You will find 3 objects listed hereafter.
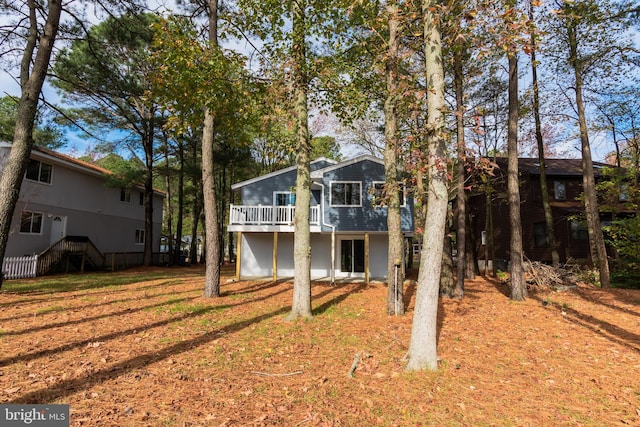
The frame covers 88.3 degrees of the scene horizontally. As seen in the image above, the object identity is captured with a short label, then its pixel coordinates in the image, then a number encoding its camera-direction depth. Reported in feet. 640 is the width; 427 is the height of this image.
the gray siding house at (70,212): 53.31
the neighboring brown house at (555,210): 69.67
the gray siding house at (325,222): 52.11
